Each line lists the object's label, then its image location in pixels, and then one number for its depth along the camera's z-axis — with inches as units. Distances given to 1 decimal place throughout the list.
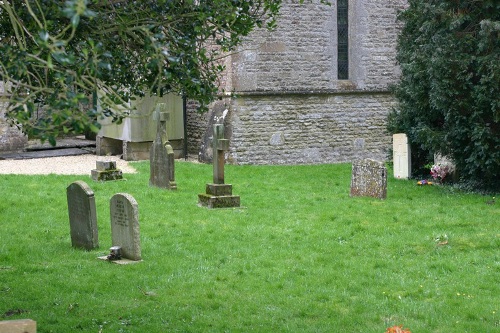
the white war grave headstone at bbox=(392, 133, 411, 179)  721.0
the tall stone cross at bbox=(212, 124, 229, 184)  563.2
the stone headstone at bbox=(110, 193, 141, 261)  393.4
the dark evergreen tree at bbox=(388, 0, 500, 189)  596.4
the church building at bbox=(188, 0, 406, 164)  834.8
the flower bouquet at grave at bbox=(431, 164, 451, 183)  685.3
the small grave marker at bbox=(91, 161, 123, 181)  676.1
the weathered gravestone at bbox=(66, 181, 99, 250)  415.8
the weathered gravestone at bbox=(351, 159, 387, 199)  589.9
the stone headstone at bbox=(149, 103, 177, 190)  633.0
